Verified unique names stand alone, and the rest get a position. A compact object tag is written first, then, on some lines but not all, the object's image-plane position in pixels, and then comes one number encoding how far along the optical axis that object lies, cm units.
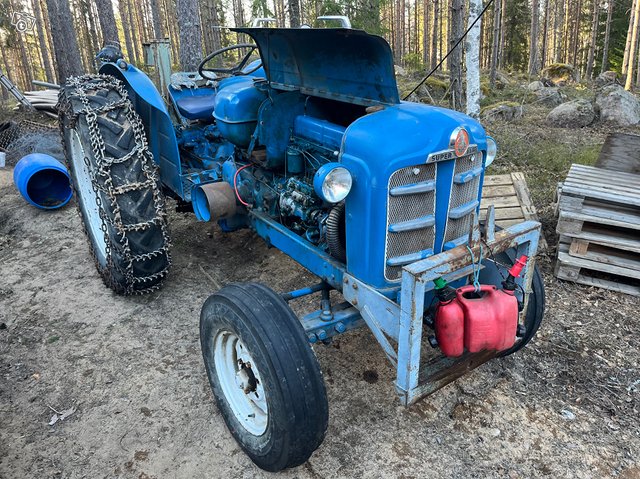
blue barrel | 514
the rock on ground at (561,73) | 1822
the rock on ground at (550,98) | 1212
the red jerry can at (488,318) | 203
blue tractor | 206
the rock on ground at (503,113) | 1015
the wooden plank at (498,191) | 452
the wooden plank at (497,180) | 468
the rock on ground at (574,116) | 945
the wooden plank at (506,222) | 415
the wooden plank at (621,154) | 441
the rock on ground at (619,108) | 953
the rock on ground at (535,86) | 1428
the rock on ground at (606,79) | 1622
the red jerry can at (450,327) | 204
